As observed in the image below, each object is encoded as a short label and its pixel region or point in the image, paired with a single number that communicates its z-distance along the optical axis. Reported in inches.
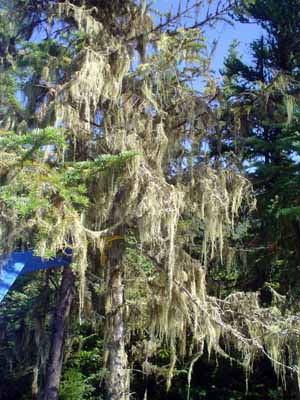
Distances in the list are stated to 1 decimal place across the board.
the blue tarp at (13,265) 169.2
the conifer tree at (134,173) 181.6
